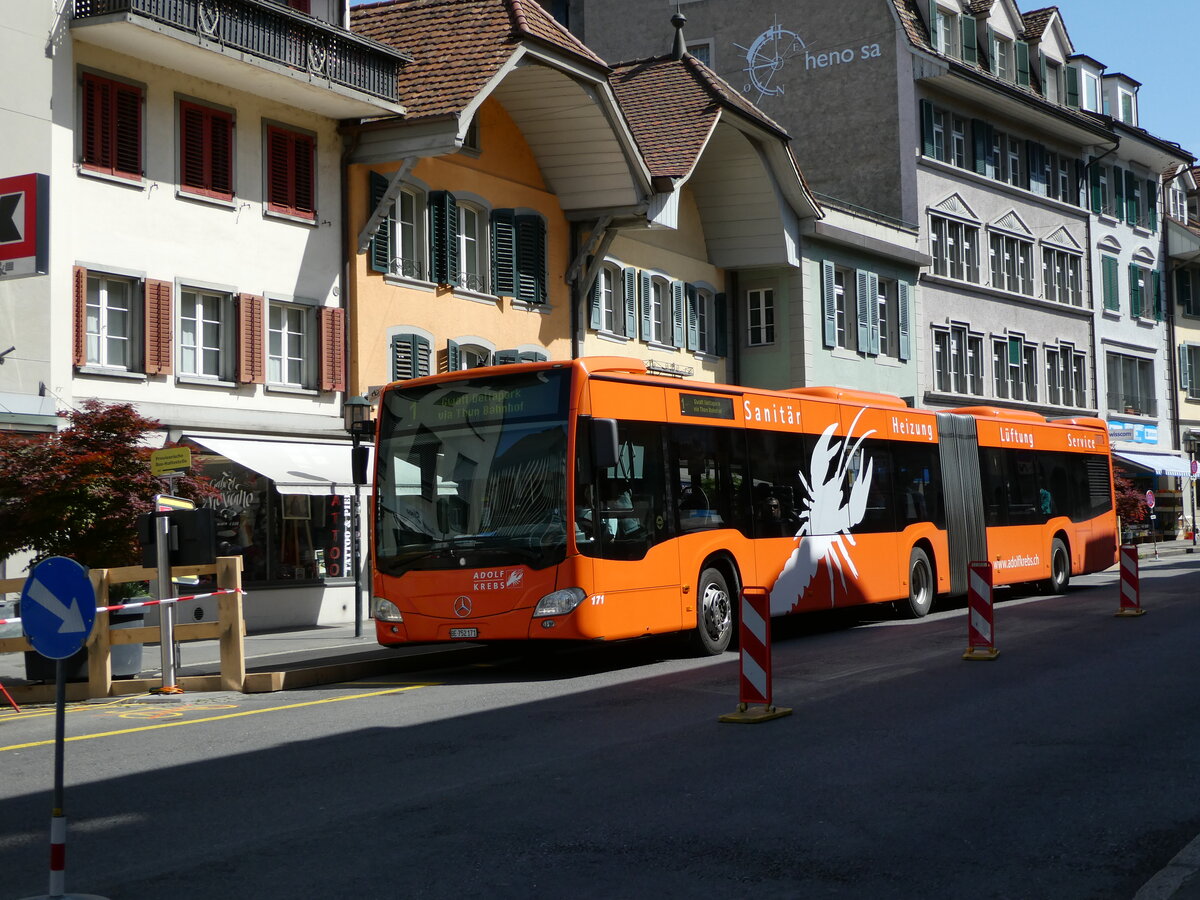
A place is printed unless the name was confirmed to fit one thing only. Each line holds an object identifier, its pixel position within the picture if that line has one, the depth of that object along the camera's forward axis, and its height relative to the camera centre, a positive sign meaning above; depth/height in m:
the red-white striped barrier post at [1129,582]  20.52 -0.74
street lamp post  18.56 +1.05
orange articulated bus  14.66 +0.36
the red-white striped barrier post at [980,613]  15.21 -0.83
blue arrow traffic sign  6.62 -0.25
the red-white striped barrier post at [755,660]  11.26 -0.93
